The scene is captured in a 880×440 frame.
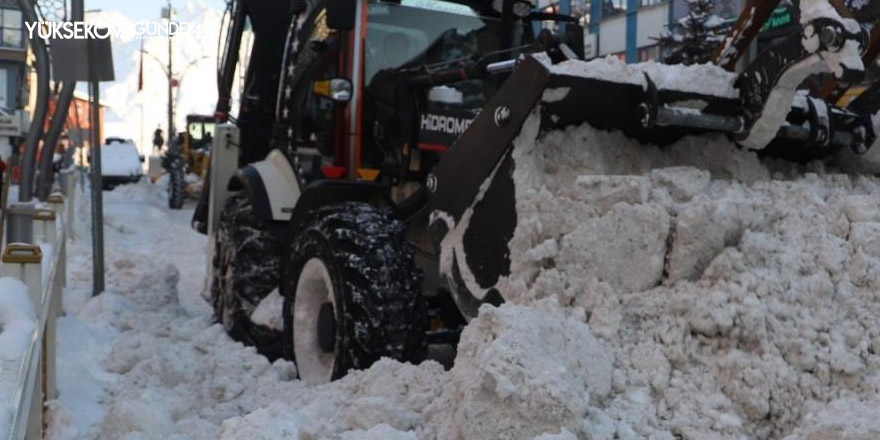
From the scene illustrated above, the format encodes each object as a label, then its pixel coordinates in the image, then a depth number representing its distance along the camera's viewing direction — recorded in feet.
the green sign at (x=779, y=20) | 45.26
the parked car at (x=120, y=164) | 113.60
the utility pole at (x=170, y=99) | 120.57
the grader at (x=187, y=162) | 72.69
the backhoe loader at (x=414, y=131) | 12.52
